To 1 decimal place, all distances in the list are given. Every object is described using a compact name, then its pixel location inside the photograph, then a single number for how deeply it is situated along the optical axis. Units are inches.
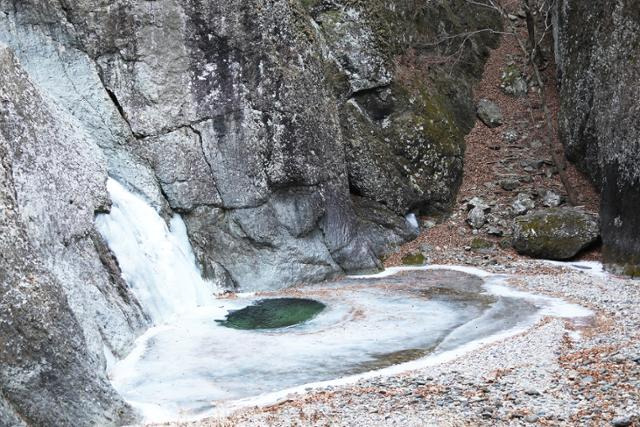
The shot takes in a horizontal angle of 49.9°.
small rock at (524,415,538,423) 296.7
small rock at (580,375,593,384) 339.0
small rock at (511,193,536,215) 893.8
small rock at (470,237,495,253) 851.4
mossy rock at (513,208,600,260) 795.4
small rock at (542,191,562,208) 898.1
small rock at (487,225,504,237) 873.5
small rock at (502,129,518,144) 1033.5
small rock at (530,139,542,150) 1009.5
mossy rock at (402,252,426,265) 845.2
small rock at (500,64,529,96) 1114.7
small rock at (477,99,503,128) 1068.5
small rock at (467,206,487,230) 897.5
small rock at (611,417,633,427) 276.7
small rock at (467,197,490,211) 914.7
